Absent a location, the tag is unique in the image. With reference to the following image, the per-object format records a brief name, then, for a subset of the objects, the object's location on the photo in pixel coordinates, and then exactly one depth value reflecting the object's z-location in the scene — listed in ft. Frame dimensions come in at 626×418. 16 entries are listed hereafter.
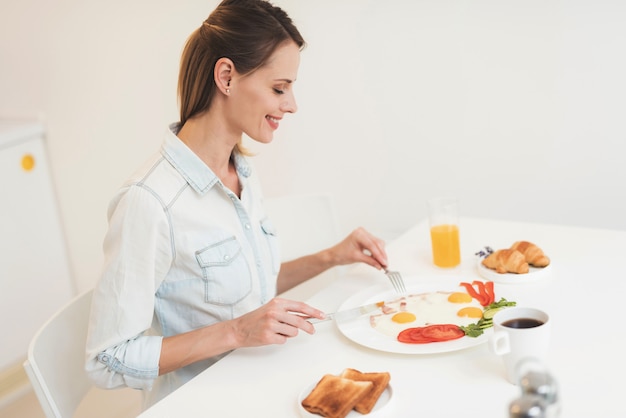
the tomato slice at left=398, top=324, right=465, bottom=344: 3.89
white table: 3.34
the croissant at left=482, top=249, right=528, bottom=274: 4.63
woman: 4.07
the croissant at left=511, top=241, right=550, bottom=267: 4.71
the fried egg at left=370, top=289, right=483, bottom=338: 4.12
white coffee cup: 3.38
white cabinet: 9.10
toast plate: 3.27
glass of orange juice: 5.02
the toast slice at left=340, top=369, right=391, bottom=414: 3.29
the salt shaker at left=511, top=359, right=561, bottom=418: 2.05
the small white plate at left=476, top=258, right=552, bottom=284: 4.60
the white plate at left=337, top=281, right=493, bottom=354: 3.78
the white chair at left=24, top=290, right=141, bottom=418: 3.98
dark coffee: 3.53
